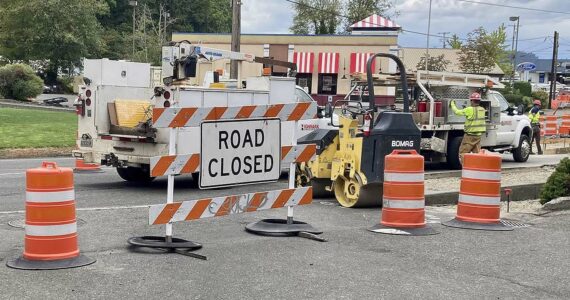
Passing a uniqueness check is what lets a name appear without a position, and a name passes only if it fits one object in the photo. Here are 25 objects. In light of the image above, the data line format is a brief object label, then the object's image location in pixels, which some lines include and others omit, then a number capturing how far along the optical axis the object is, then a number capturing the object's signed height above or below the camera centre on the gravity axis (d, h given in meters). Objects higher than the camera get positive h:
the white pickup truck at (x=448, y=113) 15.45 -0.38
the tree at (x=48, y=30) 46.53 +3.43
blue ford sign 72.56 +3.50
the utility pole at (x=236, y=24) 24.38 +2.23
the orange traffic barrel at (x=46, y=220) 6.40 -1.29
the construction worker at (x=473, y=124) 14.70 -0.57
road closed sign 7.32 -0.70
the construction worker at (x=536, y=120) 21.71 -0.64
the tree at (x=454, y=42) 71.72 +5.77
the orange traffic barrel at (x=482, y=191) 8.96 -1.21
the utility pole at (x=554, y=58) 52.78 +3.22
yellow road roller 10.15 -0.84
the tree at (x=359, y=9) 77.81 +9.36
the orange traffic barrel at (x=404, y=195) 8.57 -1.24
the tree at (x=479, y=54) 50.99 +3.23
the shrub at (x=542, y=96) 62.75 +0.34
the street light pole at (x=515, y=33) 77.45 +7.80
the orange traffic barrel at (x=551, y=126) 26.56 -0.98
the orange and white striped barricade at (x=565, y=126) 26.34 -0.96
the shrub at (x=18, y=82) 34.97 -0.18
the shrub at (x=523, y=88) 63.78 +1.04
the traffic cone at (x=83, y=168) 14.72 -1.83
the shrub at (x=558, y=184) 10.68 -1.28
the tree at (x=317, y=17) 76.94 +8.27
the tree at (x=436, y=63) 48.26 +2.28
